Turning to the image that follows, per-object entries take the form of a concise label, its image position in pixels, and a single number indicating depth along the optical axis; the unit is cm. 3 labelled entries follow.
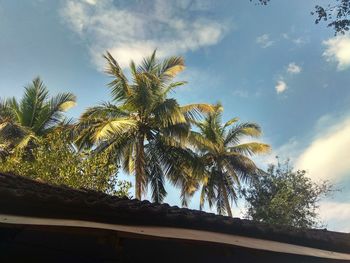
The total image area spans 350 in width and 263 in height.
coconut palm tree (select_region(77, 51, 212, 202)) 1716
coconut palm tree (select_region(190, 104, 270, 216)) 2242
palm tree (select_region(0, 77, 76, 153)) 1839
